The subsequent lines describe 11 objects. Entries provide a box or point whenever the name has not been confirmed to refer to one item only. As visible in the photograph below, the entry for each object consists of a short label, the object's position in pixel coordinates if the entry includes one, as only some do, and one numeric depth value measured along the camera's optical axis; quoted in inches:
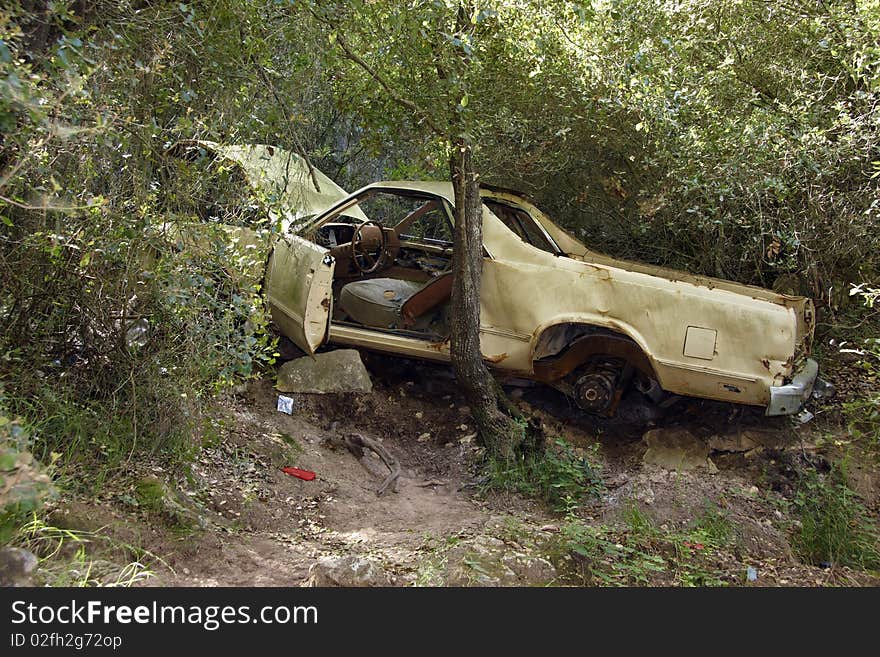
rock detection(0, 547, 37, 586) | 117.8
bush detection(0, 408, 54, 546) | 100.3
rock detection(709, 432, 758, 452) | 231.0
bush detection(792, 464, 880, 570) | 184.7
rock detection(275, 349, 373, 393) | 254.8
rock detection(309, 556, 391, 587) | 141.6
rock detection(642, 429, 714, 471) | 226.4
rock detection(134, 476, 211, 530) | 157.3
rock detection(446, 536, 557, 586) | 148.1
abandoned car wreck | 215.0
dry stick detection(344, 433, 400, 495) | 224.2
